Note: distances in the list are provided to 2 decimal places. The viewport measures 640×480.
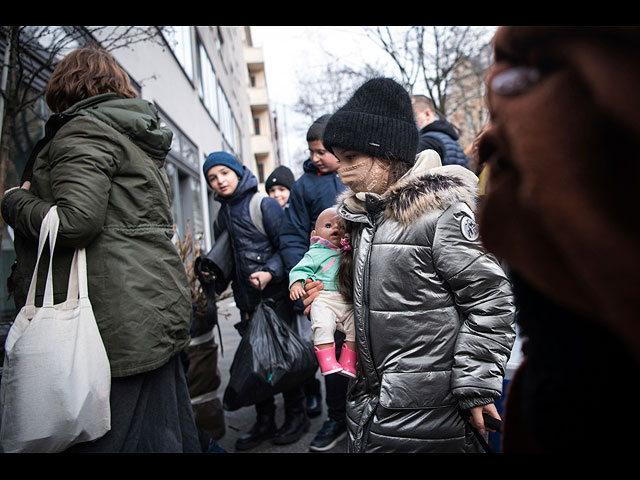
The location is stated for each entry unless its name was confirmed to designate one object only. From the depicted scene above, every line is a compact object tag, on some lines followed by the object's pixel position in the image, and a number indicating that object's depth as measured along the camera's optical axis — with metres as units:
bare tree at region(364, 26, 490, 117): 12.05
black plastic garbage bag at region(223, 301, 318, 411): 2.85
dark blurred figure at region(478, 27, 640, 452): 0.50
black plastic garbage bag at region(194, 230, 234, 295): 3.34
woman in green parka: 1.95
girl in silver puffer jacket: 1.52
